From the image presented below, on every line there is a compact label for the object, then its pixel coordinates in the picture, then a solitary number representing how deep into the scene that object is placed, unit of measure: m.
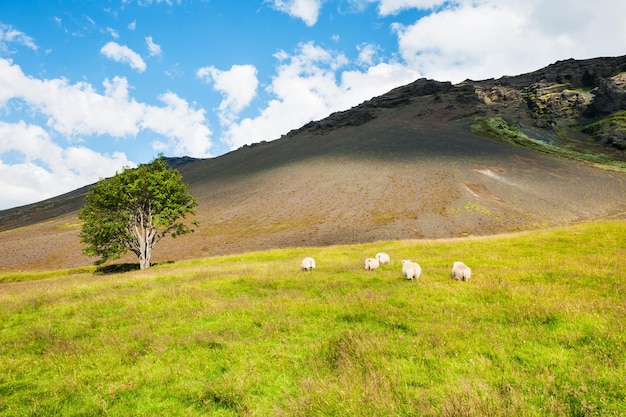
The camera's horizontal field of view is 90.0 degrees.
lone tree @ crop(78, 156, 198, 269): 37.47
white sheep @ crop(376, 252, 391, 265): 22.92
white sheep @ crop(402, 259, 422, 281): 16.42
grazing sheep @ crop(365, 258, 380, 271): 20.50
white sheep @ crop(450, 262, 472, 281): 15.42
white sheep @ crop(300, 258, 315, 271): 21.75
